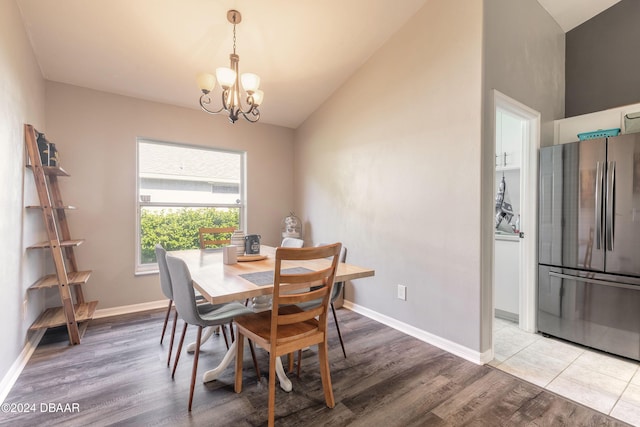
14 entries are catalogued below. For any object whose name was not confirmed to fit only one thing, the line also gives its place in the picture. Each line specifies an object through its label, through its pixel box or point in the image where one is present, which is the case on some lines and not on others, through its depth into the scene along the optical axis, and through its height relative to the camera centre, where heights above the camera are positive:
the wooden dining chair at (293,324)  1.50 -0.71
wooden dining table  1.51 -0.42
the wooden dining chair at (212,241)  3.06 -0.33
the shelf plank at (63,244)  2.43 -0.32
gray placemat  1.67 -0.42
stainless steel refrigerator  2.29 -0.29
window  3.49 +0.19
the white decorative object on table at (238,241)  2.47 -0.28
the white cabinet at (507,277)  3.07 -0.73
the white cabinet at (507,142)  3.19 +0.76
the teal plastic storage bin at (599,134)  2.61 +0.71
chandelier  2.07 +0.92
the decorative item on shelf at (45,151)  2.44 +0.49
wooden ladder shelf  2.38 -0.43
